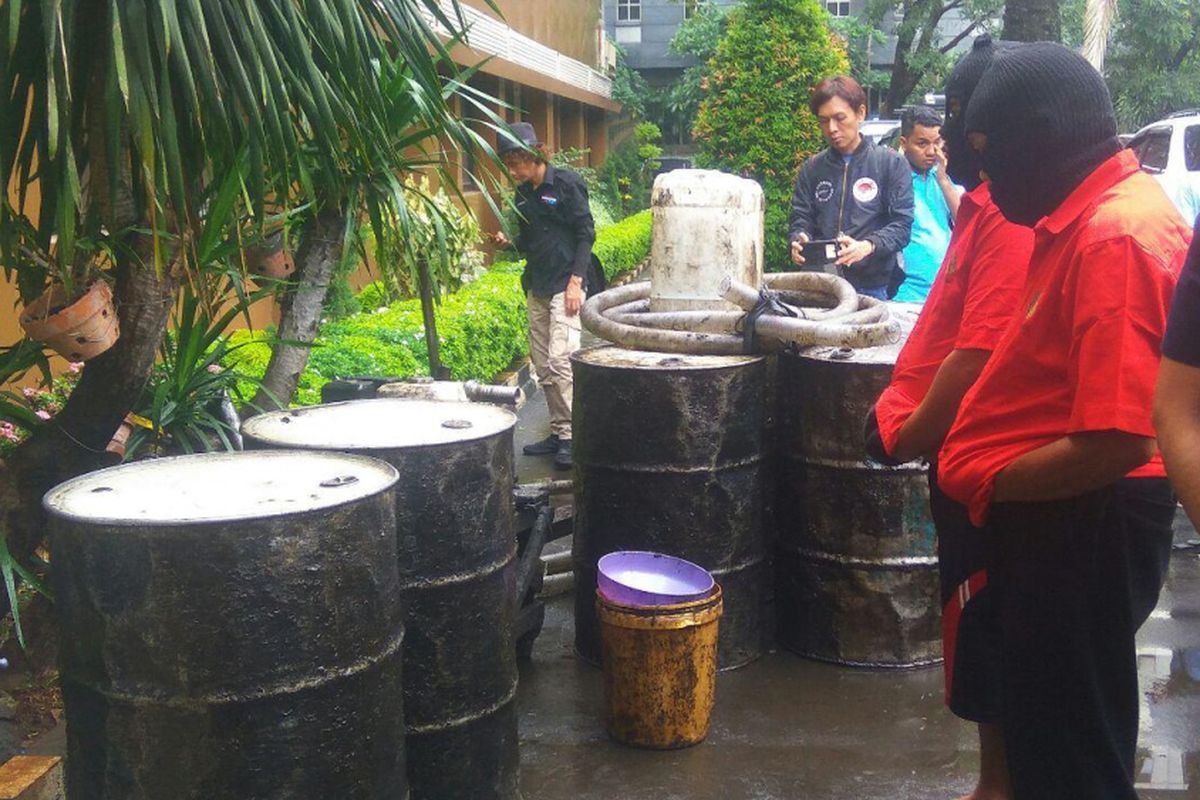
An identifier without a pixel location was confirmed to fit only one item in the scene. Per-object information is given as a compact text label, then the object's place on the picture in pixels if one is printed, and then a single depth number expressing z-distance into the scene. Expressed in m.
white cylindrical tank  5.56
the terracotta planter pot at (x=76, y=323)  3.45
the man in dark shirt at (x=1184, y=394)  2.11
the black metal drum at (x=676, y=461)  4.91
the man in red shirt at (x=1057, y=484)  2.74
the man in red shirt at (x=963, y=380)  3.18
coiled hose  5.05
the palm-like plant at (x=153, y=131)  3.09
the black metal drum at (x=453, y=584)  3.55
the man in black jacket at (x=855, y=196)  6.51
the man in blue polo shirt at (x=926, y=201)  6.78
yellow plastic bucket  4.45
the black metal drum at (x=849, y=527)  5.07
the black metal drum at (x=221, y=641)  2.67
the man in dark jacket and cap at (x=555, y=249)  8.14
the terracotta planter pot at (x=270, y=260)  4.55
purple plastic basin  4.51
